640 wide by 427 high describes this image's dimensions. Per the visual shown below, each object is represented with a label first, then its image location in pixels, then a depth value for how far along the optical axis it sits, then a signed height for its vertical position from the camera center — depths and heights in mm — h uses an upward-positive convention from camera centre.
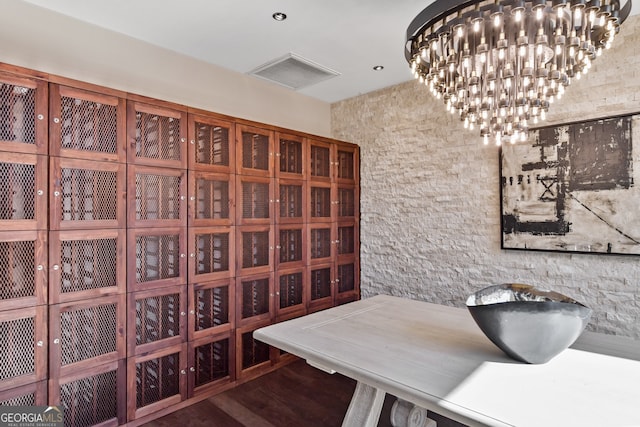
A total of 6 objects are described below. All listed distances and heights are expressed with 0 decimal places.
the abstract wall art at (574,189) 2555 +187
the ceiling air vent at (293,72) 3160 +1304
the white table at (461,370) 1191 -623
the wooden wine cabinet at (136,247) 2029 -219
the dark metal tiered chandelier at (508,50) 1489 +729
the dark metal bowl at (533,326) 1471 -453
